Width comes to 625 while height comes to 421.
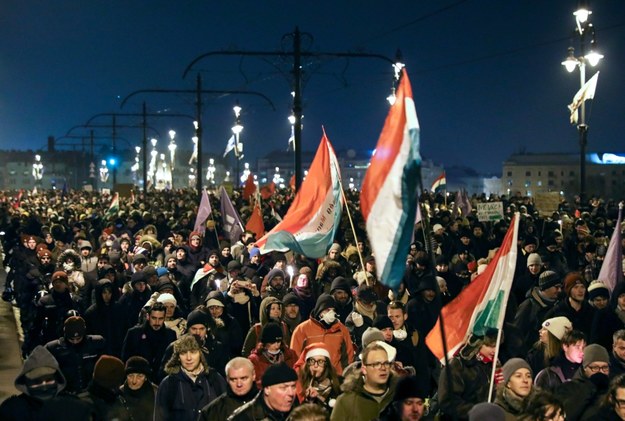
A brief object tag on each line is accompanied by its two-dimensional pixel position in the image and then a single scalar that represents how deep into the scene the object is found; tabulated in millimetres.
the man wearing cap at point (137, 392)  7105
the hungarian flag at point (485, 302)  7027
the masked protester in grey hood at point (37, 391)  5754
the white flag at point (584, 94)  23859
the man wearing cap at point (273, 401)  5863
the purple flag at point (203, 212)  19812
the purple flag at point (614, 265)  11305
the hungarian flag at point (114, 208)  25831
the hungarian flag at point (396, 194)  5621
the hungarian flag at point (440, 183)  33688
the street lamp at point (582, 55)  21609
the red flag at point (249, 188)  32125
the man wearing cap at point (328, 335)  8531
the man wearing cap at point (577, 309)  9500
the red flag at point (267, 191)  33769
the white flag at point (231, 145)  37281
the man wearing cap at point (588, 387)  6418
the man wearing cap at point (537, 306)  9700
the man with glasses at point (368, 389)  6227
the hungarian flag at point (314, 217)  11609
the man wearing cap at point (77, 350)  8234
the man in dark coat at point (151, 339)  8914
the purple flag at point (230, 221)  19344
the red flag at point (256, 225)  19062
